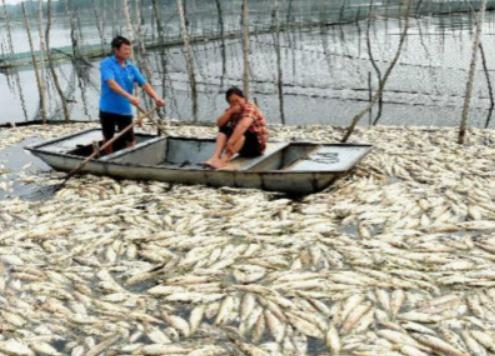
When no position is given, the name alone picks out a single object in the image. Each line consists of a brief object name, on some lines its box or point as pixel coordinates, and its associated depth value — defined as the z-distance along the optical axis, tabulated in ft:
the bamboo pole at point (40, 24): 50.64
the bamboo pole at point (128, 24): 41.98
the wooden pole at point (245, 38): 38.09
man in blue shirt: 26.40
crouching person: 24.95
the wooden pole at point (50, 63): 49.96
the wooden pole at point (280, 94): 52.95
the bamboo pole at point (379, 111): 51.70
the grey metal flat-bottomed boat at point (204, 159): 23.15
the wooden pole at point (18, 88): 65.72
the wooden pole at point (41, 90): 49.24
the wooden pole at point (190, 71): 46.41
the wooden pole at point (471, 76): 30.60
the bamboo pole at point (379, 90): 32.42
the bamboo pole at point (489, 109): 47.98
